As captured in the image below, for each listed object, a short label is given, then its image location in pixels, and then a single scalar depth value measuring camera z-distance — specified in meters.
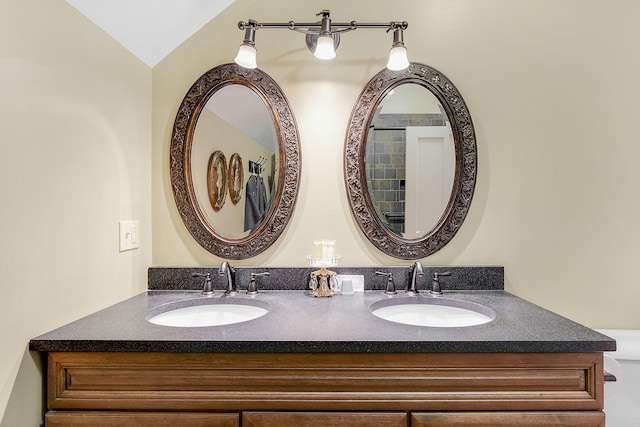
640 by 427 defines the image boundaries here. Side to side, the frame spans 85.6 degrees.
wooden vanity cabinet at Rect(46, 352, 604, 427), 1.00
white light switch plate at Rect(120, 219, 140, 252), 1.42
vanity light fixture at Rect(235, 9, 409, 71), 1.42
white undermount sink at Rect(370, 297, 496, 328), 1.41
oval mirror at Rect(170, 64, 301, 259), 1.61
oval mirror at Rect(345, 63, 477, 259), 1.60
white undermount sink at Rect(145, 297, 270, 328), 1.41
